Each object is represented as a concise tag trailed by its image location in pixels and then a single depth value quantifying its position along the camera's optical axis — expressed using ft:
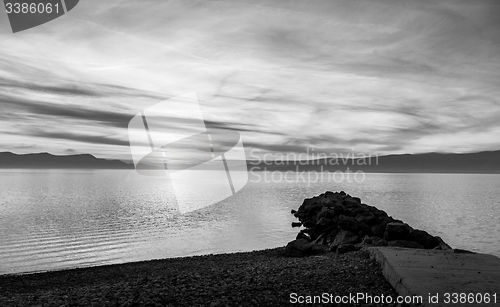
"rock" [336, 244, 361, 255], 54.41
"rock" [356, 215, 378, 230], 77.61
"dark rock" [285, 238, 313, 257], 63.00
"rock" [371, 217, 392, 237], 64.42
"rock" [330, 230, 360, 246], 61.52
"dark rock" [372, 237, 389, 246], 54.50
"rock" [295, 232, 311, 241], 90.22
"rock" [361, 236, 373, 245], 56.75
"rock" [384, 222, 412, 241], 59.62
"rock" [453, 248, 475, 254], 41.70
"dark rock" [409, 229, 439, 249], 57.00
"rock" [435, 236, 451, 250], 55.42
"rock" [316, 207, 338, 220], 97.17
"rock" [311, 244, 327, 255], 60.70
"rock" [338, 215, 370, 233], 71.31
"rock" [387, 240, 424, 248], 53.31
